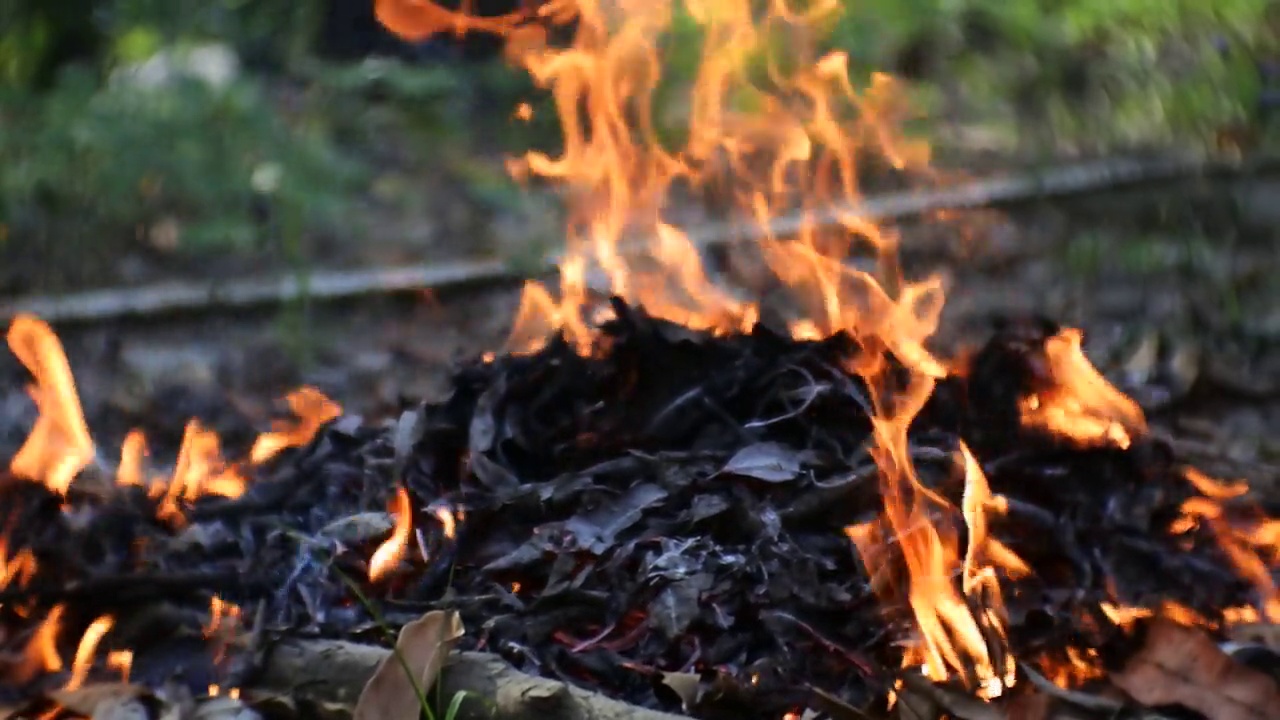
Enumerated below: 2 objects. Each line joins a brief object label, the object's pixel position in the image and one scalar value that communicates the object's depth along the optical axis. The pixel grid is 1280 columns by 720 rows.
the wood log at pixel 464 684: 2.43
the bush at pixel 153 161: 3.68
